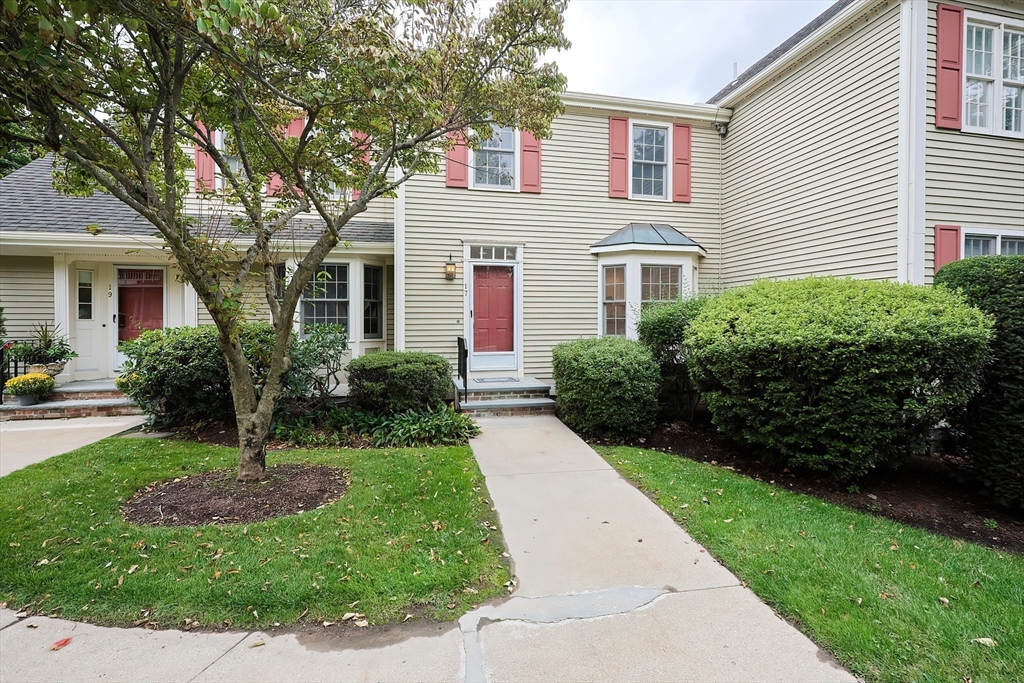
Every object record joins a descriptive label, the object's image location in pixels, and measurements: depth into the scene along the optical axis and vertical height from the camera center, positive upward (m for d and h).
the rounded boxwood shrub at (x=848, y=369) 4.06 -0.35
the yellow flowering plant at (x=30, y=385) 7.16 -0.90
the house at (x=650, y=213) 6.61 +2.08
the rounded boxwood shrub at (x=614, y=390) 5.90 -0.77
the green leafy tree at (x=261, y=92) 3.39 +2.16
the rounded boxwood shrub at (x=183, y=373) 6.12 -0.60
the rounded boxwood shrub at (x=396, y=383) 6.46 -0.76
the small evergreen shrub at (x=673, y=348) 6.57 -0.25
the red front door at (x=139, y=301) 8.88 +0.50
